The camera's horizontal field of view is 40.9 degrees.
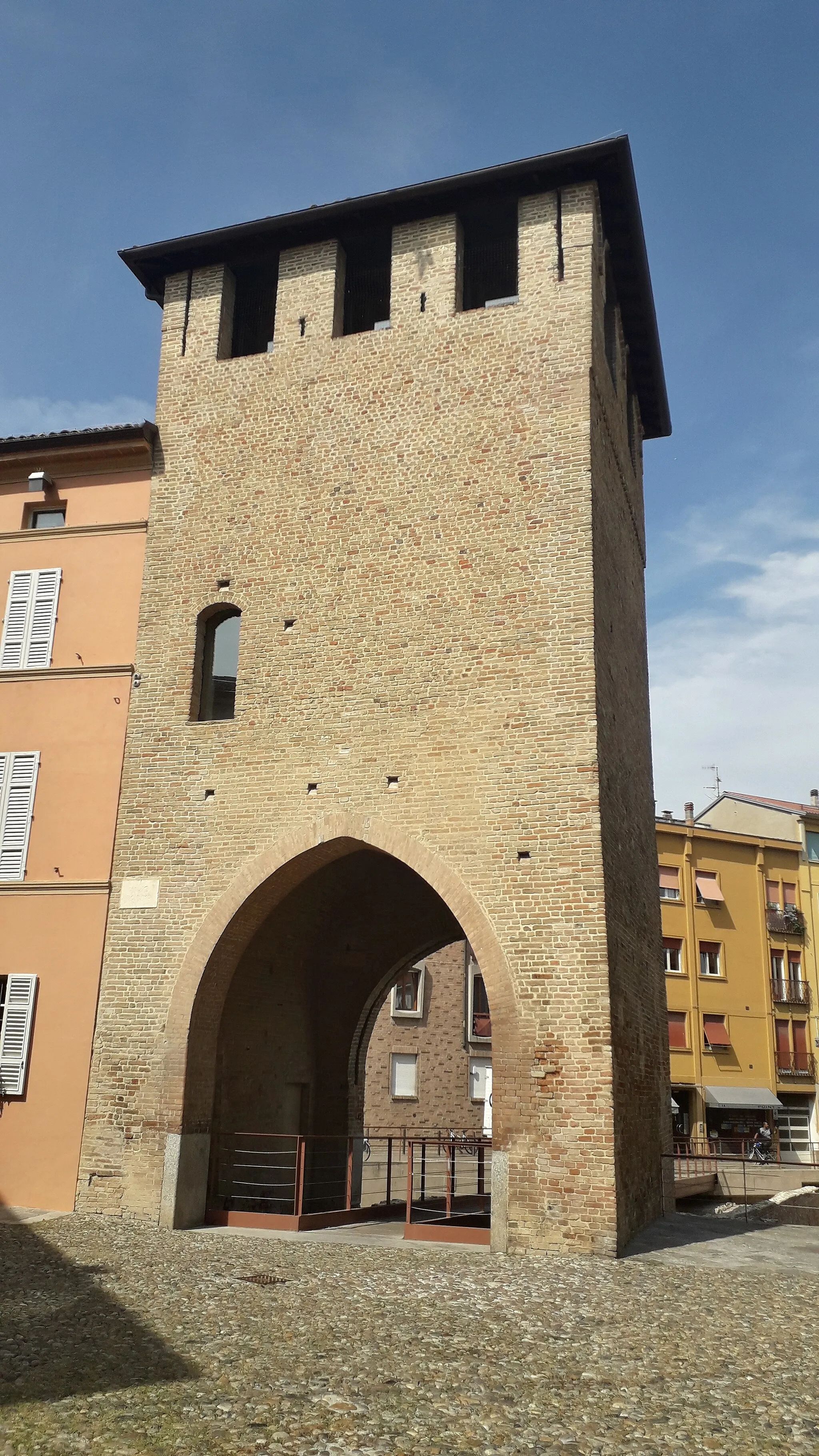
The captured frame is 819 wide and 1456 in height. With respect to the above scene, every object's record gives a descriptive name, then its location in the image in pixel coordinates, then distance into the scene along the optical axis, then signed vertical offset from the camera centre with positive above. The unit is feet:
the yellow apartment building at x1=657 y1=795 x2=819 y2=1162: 104.73 +10.01
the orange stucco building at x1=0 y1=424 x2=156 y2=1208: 38.63 +11.69
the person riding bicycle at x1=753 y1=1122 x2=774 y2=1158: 95.66 -4.59
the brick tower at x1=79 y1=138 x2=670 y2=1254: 35.04 +13.30
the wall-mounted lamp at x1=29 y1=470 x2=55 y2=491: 46.62 +23.64
